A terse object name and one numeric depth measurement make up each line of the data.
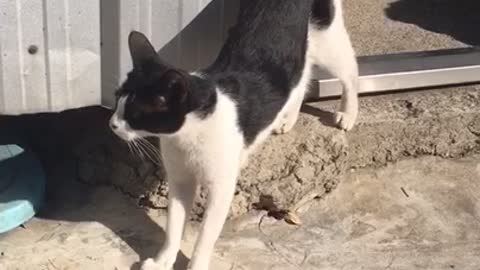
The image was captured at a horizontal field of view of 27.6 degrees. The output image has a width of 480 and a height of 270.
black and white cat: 2.86
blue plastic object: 3.46
